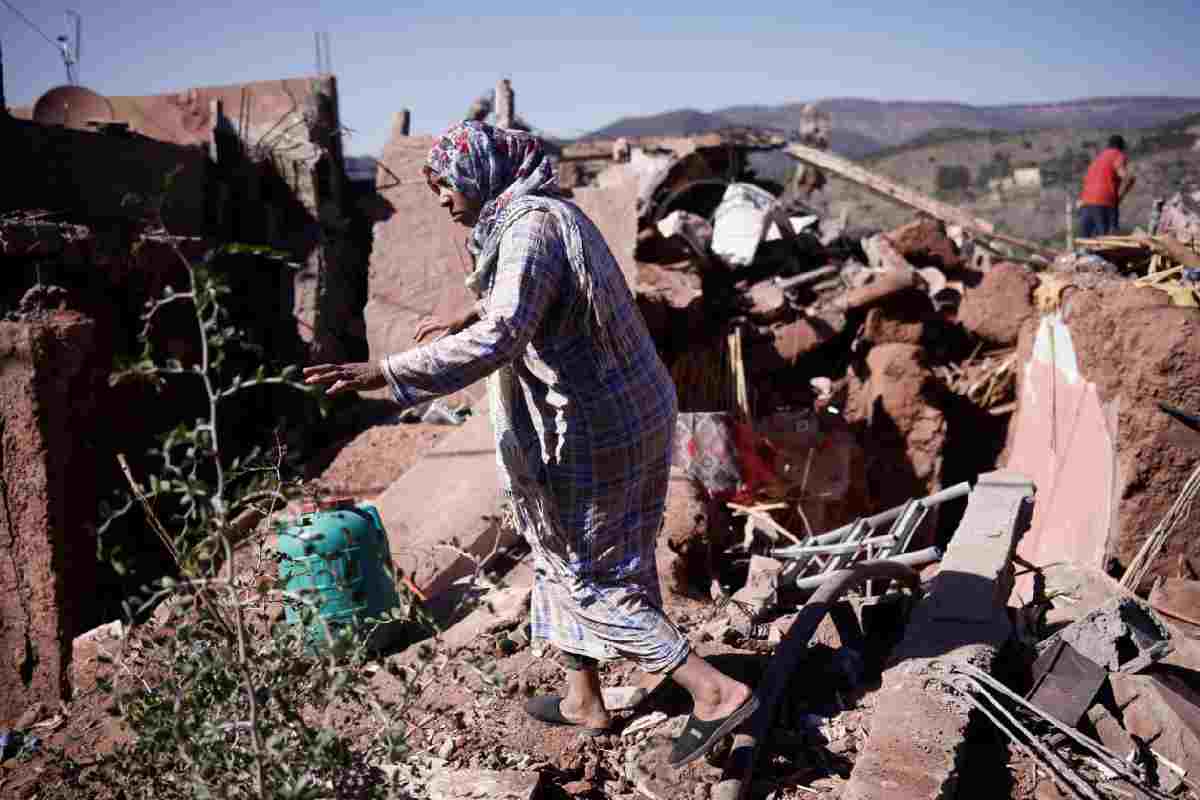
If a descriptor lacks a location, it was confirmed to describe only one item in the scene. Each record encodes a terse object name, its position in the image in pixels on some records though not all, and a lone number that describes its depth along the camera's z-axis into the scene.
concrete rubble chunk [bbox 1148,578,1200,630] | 3.78
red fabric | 5.09
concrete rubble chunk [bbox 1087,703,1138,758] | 2.81
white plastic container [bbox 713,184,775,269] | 7.52
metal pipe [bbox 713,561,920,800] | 2.56
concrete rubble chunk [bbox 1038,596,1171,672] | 3.09
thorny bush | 1.90
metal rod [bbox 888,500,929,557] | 4.00
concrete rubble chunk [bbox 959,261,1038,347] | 7.01
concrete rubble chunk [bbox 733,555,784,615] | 3.65
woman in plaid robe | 2.45
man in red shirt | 9.55
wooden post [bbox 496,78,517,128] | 8.04
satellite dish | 7.19
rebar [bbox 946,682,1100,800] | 2.50
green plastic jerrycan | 3.42
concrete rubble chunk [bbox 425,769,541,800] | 2.43
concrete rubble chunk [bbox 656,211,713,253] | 7.11
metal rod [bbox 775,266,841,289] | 7.54
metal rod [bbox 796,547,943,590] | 3.58
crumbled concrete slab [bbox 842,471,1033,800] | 2.42
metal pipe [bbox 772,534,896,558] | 3.88
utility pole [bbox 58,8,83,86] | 8.12
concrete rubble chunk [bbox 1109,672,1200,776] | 2.75
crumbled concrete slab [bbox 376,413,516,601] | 4.18
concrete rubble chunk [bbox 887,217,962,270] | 8.22
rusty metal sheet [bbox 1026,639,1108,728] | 2.88
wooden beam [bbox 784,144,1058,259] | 9.96
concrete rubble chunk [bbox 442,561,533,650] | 3.71
